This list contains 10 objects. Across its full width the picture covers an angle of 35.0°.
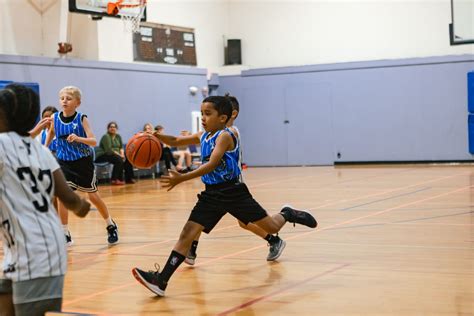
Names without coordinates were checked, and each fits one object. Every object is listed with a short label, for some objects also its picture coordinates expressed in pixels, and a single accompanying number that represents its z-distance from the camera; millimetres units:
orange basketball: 7762
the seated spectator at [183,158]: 18847
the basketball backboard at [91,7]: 15406
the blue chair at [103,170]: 16938
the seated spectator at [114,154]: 17034
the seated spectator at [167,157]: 18217
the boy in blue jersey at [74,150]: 7543
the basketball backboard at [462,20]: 16291
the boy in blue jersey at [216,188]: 5285
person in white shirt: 2826
